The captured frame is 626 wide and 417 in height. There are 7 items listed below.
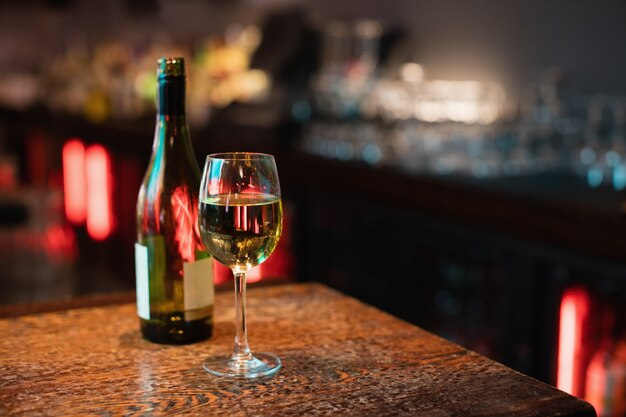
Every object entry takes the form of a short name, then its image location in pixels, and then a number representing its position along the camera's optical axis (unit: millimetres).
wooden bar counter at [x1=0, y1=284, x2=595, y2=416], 842
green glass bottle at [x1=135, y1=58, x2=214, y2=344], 1058
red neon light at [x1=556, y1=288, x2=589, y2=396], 2297
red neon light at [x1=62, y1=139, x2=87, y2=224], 6362
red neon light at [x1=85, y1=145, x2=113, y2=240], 5980
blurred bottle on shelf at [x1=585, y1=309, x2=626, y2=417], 2297
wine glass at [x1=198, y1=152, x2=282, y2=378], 941
